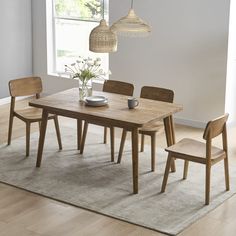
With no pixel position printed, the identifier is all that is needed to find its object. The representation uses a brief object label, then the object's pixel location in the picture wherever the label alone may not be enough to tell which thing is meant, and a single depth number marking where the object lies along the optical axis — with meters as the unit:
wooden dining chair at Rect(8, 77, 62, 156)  6.80
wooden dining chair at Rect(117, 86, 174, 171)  6.37
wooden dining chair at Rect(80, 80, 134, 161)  6.95
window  8.66
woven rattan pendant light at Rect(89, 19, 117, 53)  6.03
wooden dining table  5.83
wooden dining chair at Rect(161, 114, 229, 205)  5.58
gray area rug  5.46
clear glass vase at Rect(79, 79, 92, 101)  6.53
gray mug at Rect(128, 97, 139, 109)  6.18
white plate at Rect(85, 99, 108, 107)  6.30
